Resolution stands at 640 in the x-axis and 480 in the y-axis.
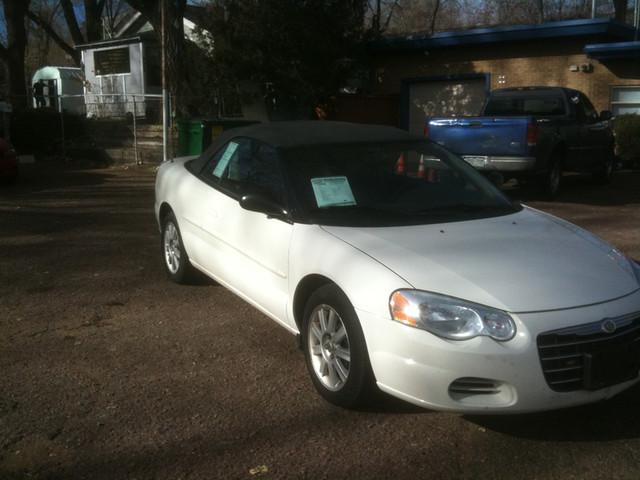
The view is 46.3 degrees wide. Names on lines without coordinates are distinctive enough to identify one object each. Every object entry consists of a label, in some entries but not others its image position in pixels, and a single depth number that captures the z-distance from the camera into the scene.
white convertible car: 3.53
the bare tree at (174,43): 15.64
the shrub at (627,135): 16.11
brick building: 17.30
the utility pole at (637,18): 18.17
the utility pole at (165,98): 15.33
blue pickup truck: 10.87
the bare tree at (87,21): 33.31
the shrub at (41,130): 19.03
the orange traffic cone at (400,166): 5.08
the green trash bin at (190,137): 14.46
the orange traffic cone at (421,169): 5.16
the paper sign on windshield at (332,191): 4.64
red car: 13.16
